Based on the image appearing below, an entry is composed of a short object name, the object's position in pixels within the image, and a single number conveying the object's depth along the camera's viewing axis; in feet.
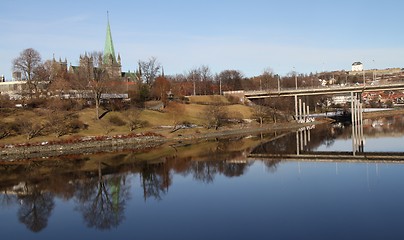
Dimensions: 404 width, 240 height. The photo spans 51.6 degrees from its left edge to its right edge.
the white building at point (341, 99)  573.90
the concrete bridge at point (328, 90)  270.42
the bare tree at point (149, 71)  352.69
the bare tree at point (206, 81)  417.08
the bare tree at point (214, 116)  250.98
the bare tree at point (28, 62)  271.69
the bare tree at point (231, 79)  464.94
